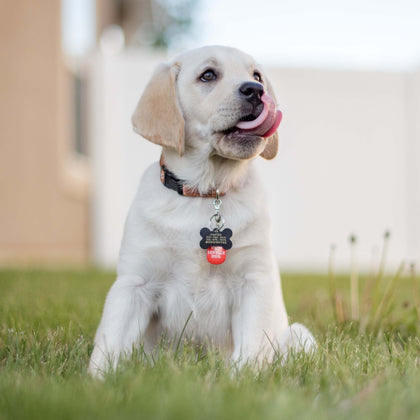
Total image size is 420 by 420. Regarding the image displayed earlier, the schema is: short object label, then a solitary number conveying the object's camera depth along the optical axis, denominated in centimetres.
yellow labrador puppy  224
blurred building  798
